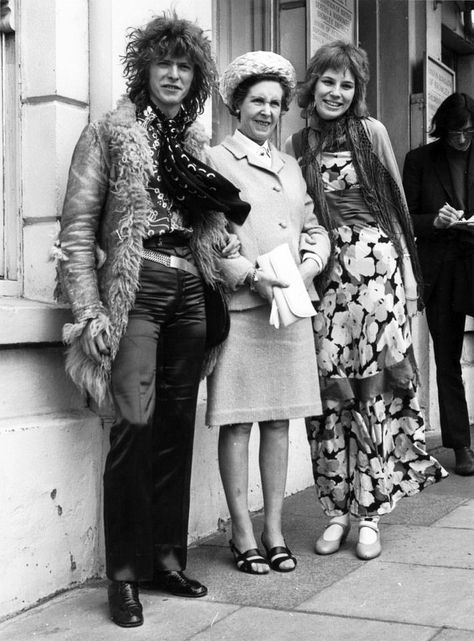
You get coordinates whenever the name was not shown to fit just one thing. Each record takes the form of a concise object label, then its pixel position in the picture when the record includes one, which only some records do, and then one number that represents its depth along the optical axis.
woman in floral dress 4.40
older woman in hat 4.15
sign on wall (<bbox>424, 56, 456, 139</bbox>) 7.70
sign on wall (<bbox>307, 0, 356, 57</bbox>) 6.42
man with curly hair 3.66
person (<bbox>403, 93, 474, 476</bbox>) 6.11
